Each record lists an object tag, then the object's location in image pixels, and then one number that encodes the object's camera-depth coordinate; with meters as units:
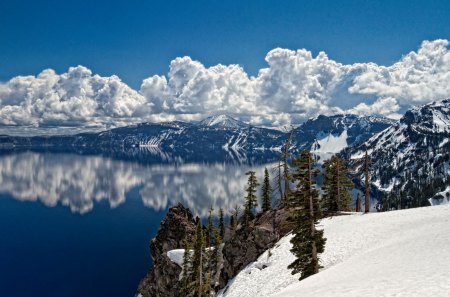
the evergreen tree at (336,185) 60.44
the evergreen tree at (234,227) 73.49
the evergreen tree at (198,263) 52.86
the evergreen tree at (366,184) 50.81
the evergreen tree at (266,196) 77.94
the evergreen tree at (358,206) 59.76
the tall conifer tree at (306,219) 30.98
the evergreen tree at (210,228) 79.56
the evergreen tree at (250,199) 79.06
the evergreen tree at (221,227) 96.16
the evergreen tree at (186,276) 60.51
